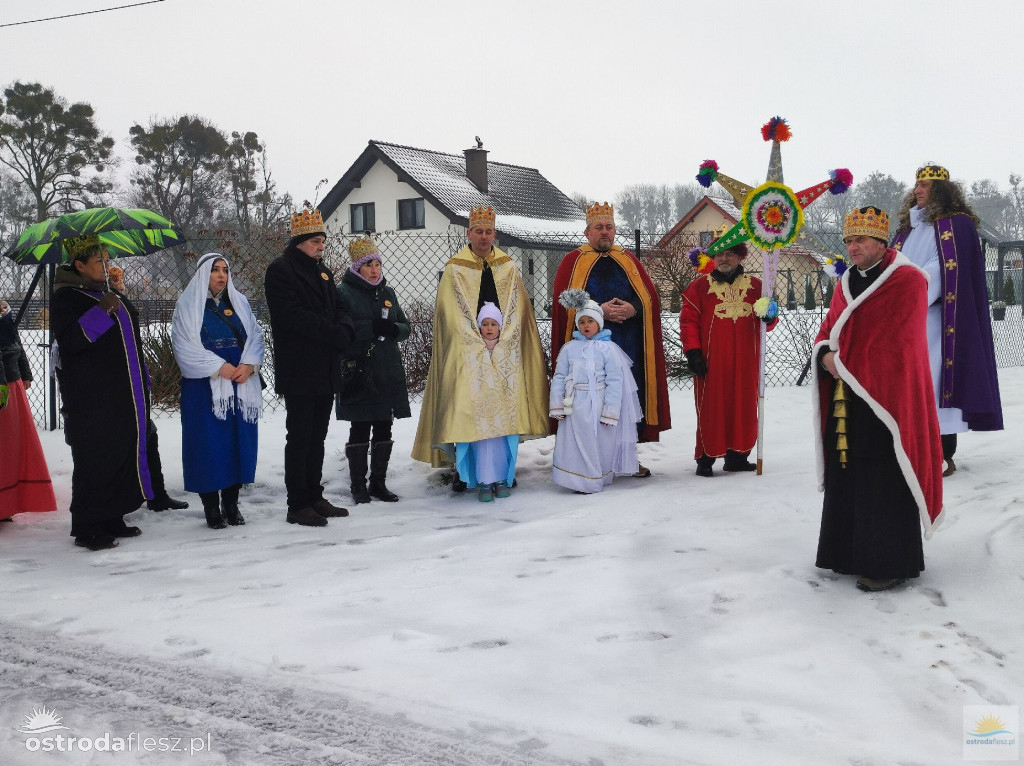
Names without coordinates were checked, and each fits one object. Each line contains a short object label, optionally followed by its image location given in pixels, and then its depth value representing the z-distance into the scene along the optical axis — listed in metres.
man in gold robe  6.29
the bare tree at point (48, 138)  30.03
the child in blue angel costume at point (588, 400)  6.30
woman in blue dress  5.63
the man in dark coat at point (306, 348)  5.69
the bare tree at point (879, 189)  50.97
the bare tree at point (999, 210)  65.00
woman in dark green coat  6.29
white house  26.58
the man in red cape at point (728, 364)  6.69
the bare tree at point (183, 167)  35.84
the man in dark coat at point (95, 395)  5.24
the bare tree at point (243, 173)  34.78
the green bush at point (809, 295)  24.57
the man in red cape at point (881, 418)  3.97
